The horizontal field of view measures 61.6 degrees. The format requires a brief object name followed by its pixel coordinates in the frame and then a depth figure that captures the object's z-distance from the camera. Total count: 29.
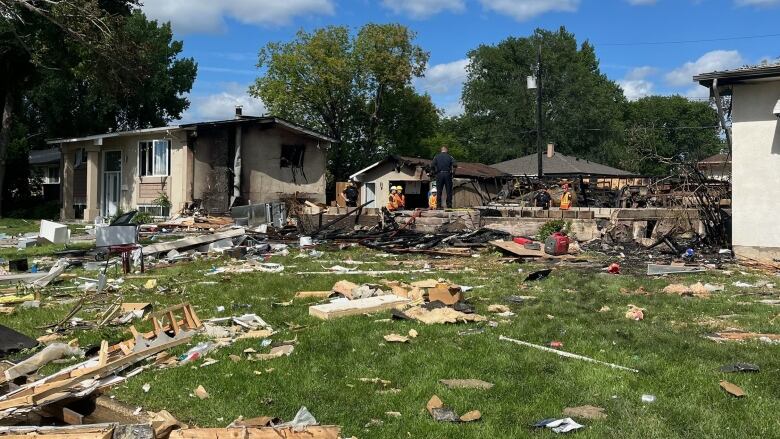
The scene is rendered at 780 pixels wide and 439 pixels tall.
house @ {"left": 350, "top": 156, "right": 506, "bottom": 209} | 31.33
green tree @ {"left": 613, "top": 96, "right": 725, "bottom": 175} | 66.12
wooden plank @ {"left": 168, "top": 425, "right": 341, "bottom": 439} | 3.78
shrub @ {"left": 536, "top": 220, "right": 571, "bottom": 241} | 17.22
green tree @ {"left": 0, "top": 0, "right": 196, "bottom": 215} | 15.06
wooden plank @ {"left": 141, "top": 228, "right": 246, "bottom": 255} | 14.22
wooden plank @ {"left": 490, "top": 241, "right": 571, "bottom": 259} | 14.55
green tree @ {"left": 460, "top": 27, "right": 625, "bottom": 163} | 62.53
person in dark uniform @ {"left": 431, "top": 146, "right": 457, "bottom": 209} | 20.56
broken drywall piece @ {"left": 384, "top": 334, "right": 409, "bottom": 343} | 6.43
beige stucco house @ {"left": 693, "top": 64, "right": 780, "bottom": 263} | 14.16
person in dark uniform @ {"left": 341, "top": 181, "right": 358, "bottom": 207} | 25.67
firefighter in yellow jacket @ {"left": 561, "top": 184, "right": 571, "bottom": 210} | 20.73
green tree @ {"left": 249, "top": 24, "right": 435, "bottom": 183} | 49.62
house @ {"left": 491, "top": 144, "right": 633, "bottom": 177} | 41.78
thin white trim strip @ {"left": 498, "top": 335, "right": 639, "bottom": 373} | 5.52
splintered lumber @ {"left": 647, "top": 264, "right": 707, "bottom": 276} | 11.91
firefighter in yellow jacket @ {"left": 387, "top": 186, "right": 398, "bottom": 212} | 22.38
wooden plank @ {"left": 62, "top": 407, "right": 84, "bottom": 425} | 4.21
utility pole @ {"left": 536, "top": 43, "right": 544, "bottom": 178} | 32.53
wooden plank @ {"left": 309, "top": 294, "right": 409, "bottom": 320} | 7.63
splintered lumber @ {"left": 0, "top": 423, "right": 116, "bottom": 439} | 3.63
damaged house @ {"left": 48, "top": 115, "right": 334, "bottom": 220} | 26.64
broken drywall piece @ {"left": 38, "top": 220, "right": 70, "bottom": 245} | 16.80
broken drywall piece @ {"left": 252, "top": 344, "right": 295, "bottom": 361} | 5.97
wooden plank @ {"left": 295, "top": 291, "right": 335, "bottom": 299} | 9.08
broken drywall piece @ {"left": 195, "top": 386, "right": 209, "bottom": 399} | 4.96
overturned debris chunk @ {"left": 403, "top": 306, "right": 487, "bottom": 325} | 7.27
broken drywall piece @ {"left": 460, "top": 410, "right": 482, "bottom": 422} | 4.40
